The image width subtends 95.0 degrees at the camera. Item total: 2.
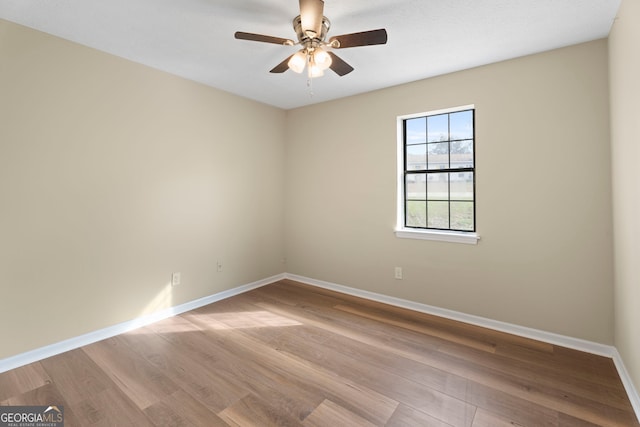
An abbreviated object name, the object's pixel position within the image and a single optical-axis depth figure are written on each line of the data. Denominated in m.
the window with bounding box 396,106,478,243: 3.02
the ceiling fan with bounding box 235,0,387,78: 1.66
